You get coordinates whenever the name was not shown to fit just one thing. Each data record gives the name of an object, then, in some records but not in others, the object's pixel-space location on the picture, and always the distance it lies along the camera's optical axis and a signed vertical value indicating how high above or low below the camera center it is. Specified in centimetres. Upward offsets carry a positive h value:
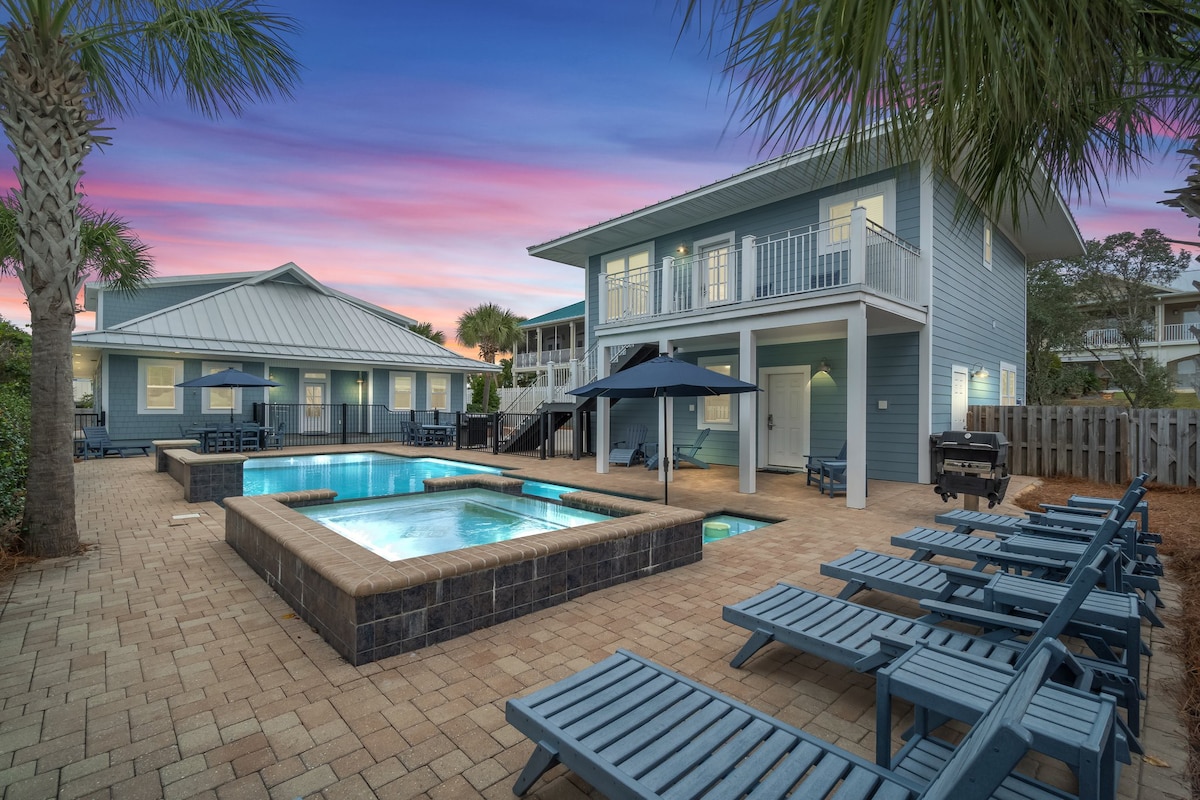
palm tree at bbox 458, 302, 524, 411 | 3559 +477
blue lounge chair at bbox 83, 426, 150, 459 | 1404 -113
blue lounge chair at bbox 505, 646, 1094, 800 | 176 -126
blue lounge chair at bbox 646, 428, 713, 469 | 1177 -121
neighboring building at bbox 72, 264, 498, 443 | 1664 +154
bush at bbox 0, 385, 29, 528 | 536 -69
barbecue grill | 713 -85
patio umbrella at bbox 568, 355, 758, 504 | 747 +27
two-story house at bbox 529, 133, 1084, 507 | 936 +165
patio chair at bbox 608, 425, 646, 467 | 1276 -117
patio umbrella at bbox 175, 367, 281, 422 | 1467 +54
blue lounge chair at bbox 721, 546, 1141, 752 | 225 -128
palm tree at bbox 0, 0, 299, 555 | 506 +260
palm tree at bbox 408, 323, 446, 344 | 3672 +466
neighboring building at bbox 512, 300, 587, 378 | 3316 +412
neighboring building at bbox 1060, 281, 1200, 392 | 2426 +308
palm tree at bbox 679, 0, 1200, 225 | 180 +137
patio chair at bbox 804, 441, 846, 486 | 979 -114
